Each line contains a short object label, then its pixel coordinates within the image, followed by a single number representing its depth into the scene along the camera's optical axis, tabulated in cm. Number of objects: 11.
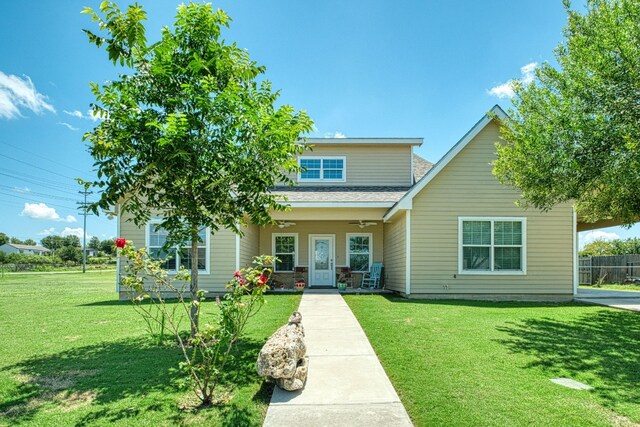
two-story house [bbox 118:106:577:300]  1166
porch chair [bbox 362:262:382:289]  1491
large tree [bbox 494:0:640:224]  655
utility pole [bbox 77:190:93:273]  4500
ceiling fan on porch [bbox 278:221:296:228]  1483
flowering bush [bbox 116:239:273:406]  388
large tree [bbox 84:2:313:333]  520
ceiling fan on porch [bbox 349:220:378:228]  1507
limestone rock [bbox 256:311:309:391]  408
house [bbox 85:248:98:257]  8975
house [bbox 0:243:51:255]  8788
